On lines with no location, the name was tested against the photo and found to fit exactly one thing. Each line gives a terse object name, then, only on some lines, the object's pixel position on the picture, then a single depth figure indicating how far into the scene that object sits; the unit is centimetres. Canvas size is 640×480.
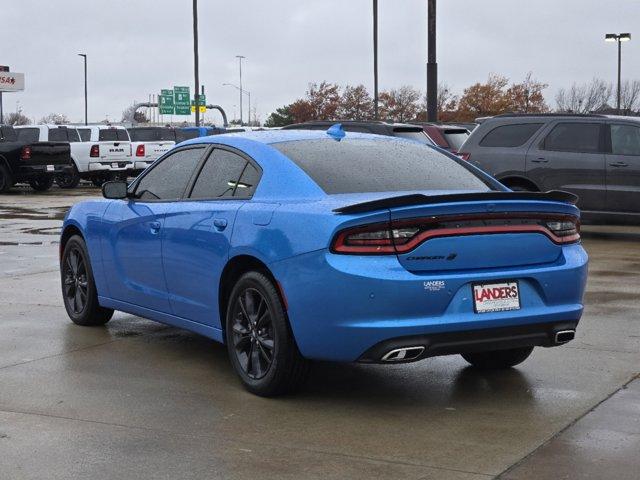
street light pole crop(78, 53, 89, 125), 8231
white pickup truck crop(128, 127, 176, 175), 3400
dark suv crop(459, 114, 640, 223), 1566
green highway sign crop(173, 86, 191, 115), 8200
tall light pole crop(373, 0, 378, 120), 4402
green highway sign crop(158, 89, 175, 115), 8203
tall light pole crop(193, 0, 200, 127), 4362
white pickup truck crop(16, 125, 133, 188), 3341
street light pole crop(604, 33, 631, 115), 5069
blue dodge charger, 587
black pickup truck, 3055
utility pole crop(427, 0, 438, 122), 2277
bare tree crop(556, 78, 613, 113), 8081
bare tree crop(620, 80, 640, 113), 8256
